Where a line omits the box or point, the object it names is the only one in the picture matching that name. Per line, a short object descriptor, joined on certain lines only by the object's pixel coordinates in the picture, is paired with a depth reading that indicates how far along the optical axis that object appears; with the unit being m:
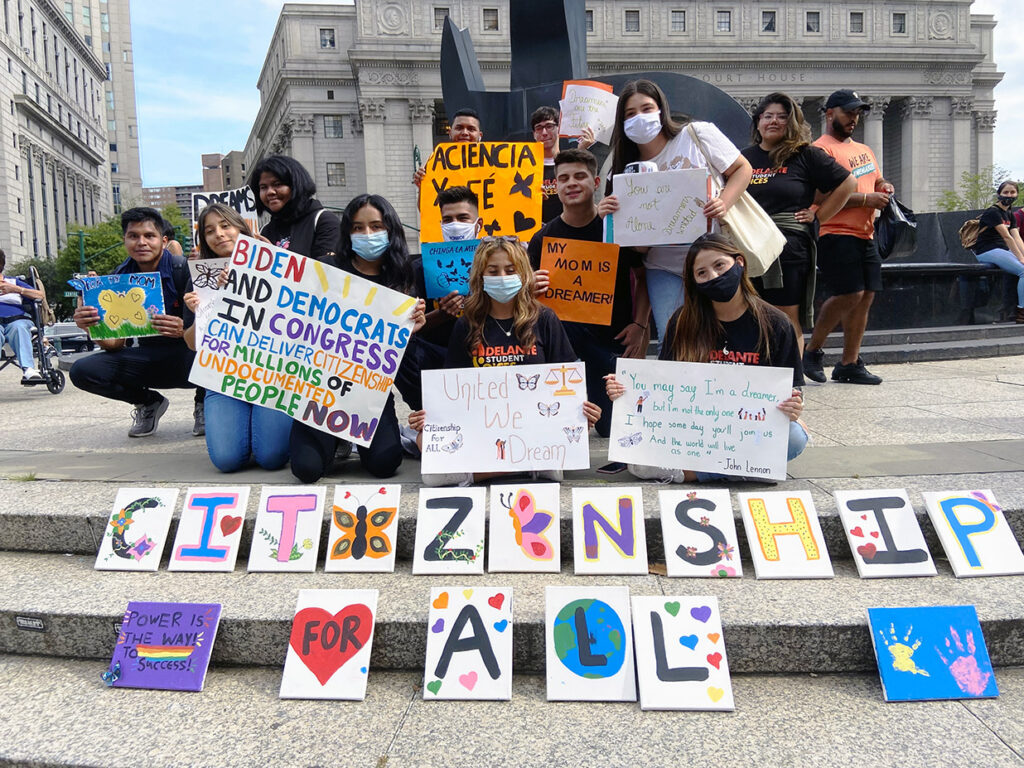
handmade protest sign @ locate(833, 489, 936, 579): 3.01
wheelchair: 9.72
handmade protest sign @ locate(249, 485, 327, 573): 3.27
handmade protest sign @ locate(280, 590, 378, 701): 2.65
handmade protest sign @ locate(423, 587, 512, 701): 2.60
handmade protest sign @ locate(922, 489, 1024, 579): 3.00
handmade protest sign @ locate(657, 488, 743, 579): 3.06
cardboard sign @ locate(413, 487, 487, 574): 3.15
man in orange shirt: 5.71
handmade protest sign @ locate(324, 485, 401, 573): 3.23
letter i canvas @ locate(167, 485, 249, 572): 3.34
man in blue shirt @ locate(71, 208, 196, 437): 5.11
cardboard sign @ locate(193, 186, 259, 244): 7.17
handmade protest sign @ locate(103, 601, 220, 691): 2.74
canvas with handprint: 2.49
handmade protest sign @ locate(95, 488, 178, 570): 3.37
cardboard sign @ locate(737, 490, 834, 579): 3.04
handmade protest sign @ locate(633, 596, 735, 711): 2.49
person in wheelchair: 9.41
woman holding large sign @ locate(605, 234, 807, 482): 3.56
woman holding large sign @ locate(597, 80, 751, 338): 4.03
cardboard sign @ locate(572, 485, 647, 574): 3.11
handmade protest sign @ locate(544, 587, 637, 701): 2.56
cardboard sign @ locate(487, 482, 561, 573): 3.15
